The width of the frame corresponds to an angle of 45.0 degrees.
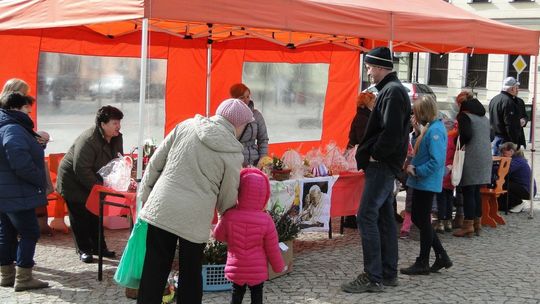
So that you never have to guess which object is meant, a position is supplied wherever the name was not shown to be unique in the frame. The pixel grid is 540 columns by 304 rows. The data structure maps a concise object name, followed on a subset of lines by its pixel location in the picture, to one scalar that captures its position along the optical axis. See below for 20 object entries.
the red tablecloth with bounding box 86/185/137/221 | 5.26
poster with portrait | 6.08
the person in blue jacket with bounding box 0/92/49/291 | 4.80
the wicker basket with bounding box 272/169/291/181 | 5.83
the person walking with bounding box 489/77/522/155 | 9.37
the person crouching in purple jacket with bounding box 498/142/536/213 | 8.74
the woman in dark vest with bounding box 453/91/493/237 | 7.20
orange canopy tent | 4.95
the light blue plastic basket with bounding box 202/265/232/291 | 5.05
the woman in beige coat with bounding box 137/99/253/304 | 3.75
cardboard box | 5.42
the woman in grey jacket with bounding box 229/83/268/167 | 6.66
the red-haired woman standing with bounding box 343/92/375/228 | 7.34
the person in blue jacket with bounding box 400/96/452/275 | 5.56
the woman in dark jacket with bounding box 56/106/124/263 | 5.60
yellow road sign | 16.29
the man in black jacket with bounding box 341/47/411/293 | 4.84
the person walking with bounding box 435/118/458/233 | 7.24
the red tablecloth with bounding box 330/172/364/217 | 6.46
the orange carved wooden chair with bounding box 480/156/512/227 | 7.97
